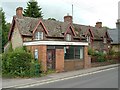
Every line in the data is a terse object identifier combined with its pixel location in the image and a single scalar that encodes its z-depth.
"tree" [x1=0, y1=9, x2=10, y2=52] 26.57
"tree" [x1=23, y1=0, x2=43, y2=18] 26.77
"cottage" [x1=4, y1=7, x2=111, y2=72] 12.12
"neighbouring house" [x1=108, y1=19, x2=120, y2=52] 24.75
